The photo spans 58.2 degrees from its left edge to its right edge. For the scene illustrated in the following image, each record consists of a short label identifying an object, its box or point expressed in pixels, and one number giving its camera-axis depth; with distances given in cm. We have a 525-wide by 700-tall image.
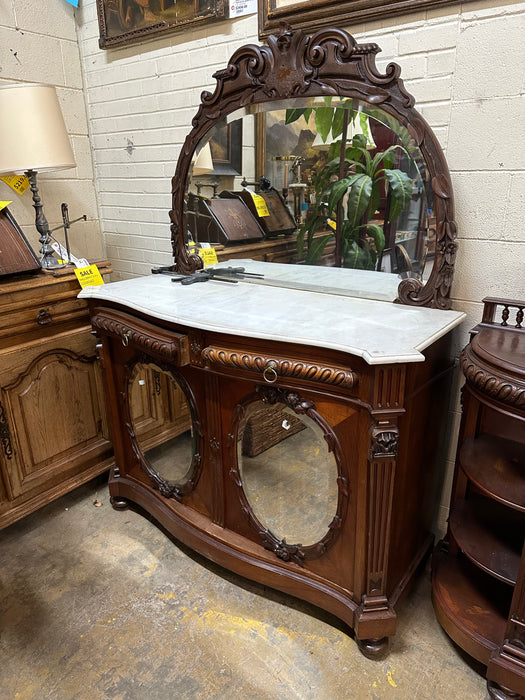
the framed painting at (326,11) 139
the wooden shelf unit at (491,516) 113
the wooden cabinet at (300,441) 120
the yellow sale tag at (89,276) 188
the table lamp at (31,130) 171
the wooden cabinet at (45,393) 174
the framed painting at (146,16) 181
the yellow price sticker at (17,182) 208
